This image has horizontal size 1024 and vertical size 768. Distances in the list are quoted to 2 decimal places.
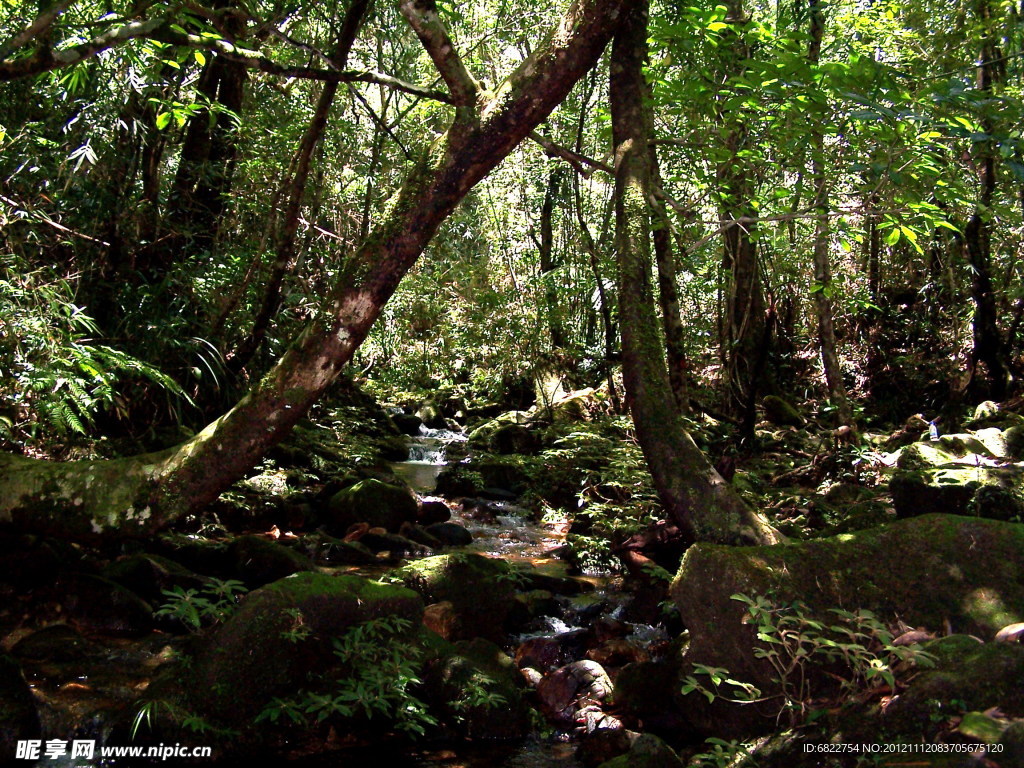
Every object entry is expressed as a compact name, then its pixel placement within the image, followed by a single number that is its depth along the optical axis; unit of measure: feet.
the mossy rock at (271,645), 12.34
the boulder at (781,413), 38.22
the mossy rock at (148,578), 16.99
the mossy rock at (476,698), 13.69
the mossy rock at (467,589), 17.52
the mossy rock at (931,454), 25.62
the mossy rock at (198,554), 19.20
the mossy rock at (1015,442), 25.93
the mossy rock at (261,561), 18.70
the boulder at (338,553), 22.15
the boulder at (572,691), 14.67
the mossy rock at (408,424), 48.70
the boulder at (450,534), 25.98
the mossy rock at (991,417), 30.86
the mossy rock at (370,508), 26.03
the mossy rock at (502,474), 34.78
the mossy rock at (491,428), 42.32
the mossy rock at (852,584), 12.37
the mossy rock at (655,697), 13.99
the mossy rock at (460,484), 33.68
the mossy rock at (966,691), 9.07
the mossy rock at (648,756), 11.16
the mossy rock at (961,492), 19.15
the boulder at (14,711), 11.14
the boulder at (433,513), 28.37
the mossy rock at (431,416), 51.49
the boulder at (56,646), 13.70
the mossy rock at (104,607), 15.60
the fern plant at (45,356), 13.30
